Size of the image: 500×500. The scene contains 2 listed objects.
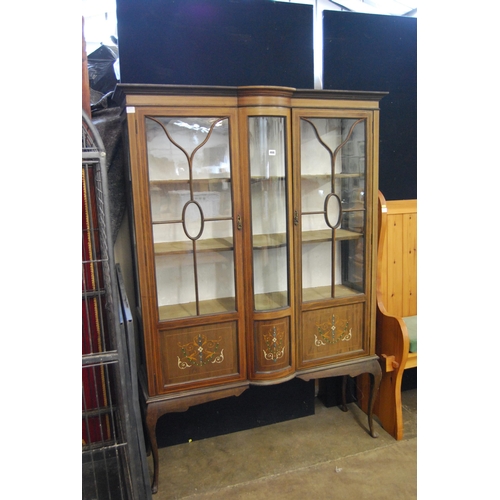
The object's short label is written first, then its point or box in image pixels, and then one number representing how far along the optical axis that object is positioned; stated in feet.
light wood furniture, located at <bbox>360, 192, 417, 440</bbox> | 8.00
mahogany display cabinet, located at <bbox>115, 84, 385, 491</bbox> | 6.57
